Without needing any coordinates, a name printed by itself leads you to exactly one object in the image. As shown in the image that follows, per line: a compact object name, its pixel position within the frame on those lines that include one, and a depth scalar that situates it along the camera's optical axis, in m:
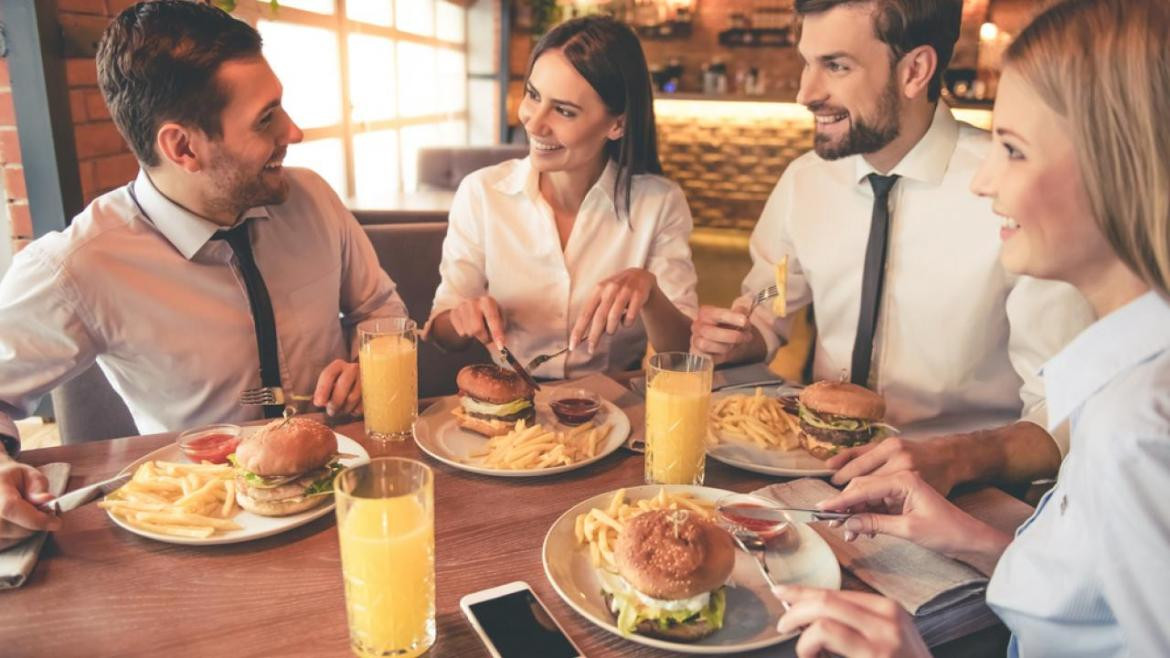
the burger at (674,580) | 0.93
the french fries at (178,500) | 1.13
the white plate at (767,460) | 1.39
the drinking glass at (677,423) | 1.33
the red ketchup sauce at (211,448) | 1.34
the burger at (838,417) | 1.46
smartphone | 0.91
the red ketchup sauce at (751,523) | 1.13
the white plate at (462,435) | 1.38
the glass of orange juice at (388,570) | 0.91
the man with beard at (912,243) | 1.87
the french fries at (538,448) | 1.37
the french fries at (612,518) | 1.08
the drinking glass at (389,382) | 1.51
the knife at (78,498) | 1.15
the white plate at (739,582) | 0.94
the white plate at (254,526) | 1.11
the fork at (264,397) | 1.59
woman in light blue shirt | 0.84
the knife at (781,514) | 1.16
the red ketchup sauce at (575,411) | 1.58
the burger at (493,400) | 1.54
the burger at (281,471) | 1.17
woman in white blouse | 2.21
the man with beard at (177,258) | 1.56
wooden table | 0.93
